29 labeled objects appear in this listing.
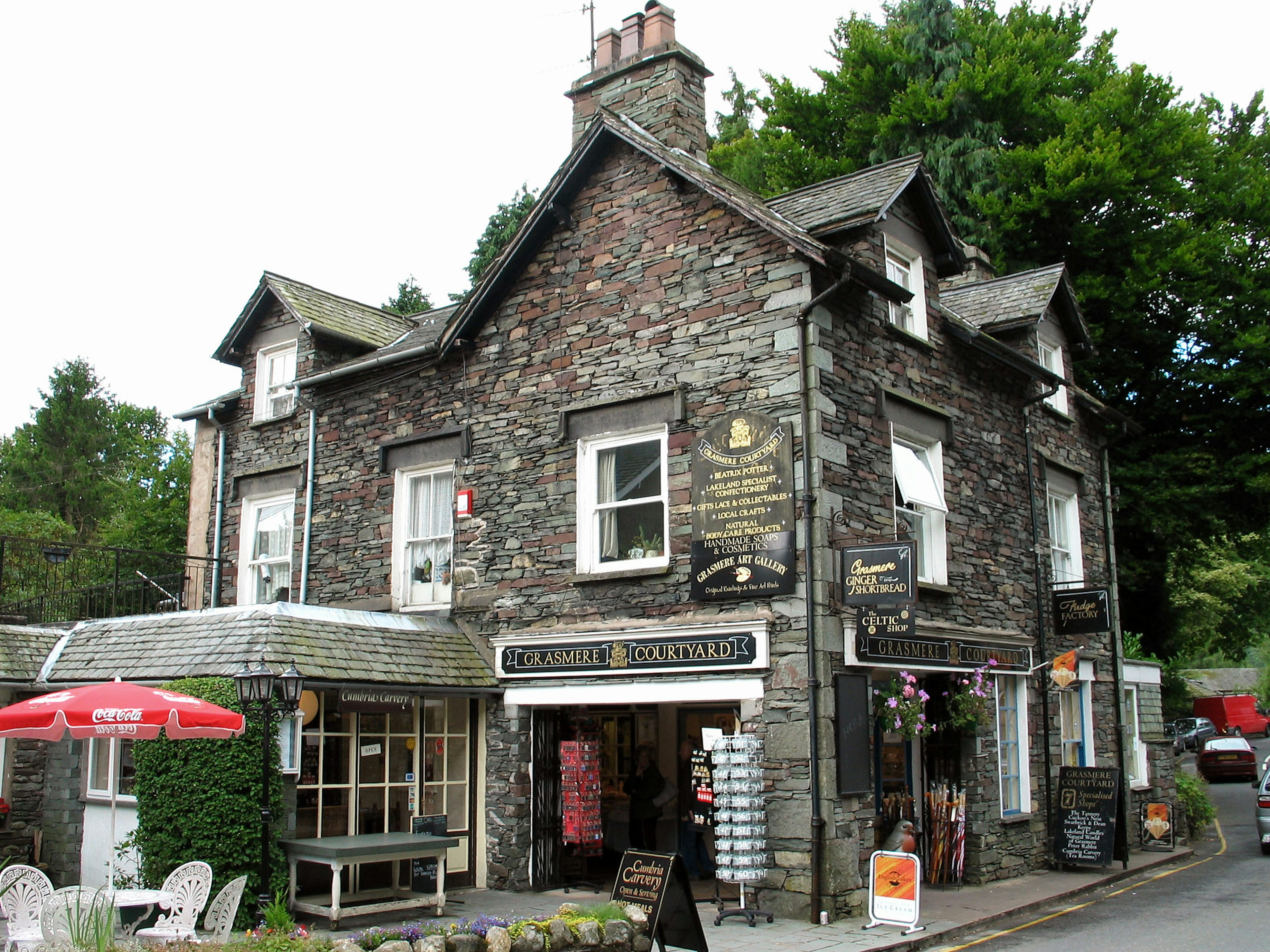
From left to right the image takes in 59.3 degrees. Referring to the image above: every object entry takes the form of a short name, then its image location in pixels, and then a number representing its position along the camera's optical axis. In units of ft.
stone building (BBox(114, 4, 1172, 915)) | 38.47
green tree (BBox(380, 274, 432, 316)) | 125.70
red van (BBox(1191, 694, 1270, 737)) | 167.84
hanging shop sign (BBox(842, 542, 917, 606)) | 35.63
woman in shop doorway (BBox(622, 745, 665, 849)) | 46.91
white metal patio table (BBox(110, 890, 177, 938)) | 30.27
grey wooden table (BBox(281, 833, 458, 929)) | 35.06
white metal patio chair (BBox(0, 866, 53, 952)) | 27.81
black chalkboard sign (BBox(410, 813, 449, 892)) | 38.34
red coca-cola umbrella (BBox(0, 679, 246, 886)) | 32.32
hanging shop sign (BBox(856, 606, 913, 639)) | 37.99
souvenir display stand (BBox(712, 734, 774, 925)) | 35.86
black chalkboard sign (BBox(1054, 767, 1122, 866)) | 47.96
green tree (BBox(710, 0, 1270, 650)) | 74.49
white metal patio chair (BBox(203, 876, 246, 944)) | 30.37
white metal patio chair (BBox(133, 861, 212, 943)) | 30.17
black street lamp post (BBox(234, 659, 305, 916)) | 34.12
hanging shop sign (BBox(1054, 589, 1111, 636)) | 50.78
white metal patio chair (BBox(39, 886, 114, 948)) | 24.75
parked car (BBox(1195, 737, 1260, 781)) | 111.45
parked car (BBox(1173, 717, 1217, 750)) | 135.74
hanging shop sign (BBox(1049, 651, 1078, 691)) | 47.62
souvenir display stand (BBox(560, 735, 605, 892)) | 44.06
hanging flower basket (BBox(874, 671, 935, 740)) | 39.60
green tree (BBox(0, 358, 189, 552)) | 159.02
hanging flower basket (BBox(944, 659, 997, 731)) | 44.14
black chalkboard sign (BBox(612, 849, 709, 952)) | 29.86
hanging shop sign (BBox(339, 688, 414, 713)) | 40.83
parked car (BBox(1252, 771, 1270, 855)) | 55.16
